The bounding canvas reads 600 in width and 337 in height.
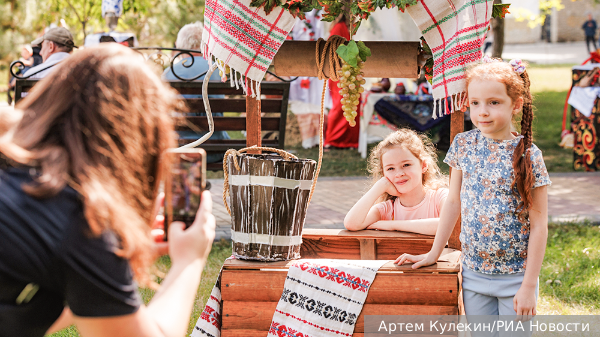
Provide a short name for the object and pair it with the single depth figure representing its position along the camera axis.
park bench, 4.35
